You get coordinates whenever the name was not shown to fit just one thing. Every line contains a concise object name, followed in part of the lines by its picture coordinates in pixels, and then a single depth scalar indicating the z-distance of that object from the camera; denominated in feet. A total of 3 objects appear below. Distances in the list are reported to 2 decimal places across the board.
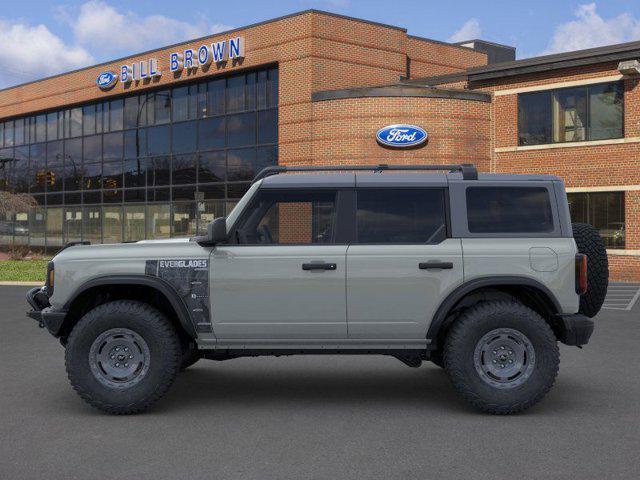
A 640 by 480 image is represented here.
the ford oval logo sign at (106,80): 114.73
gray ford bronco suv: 21.54
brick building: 79.25
